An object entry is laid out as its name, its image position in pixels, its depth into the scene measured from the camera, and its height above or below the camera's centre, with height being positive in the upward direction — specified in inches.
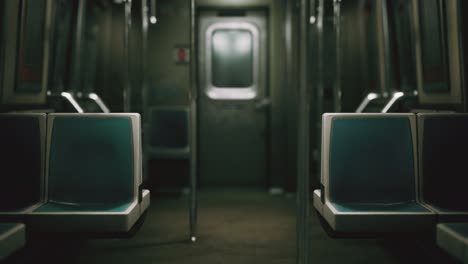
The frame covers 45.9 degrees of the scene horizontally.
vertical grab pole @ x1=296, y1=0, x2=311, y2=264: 91.0 +2.0
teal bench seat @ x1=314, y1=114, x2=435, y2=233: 144.2 -0.9
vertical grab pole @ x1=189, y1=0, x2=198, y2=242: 171.6 +7.9
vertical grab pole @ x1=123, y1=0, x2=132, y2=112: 187.3 +36.0
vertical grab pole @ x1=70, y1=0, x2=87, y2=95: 246.8 +51.1
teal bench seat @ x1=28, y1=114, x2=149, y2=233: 145.6 -0.1
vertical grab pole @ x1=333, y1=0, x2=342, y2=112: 180.9 +38.1
